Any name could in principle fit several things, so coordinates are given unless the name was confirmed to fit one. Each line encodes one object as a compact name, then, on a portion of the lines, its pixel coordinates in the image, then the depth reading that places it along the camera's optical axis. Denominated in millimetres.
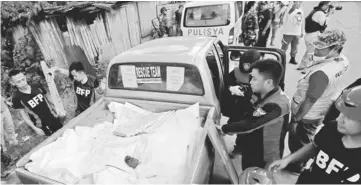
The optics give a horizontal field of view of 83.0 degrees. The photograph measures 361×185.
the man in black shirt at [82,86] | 2787
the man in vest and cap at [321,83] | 1952
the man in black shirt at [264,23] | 6168
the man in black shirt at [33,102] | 2604
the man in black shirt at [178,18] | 7414
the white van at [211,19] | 5379
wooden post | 3387
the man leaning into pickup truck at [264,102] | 1786
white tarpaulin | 1549
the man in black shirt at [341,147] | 1154
